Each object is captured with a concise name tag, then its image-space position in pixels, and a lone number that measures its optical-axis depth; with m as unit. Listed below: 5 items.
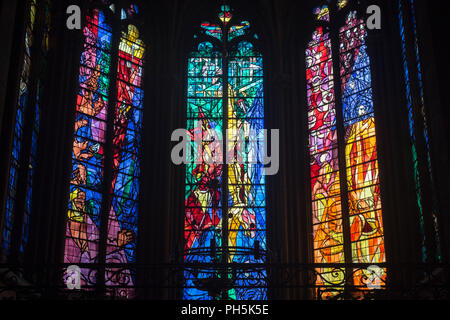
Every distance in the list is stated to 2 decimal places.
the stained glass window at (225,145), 14.51
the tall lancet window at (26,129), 11.63
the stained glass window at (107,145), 13.63
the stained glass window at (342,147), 13.59
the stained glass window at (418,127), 11.79
